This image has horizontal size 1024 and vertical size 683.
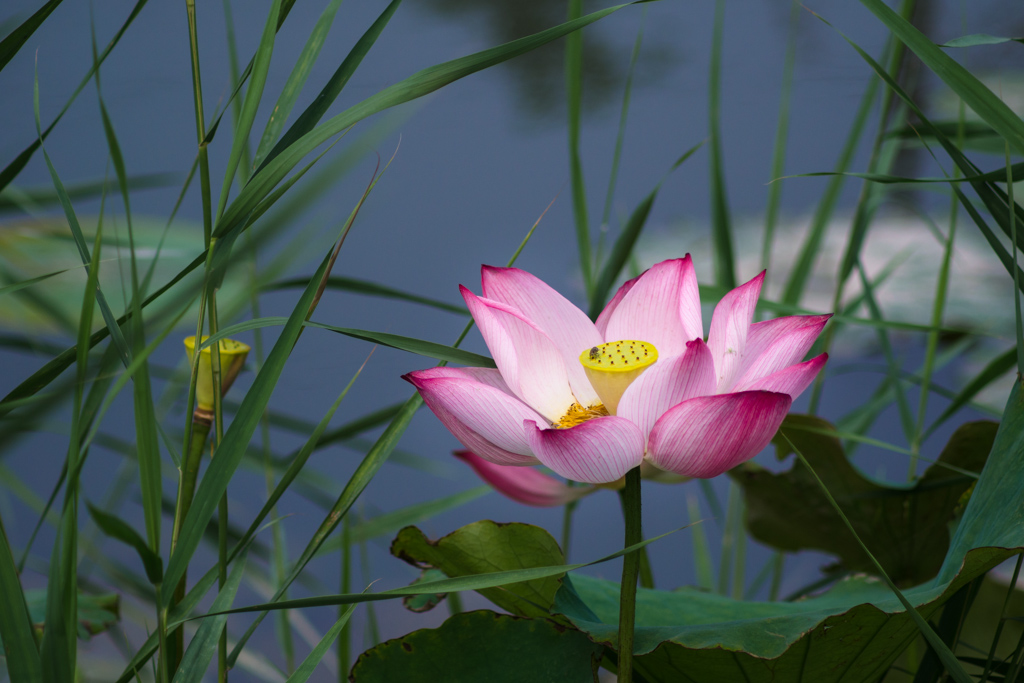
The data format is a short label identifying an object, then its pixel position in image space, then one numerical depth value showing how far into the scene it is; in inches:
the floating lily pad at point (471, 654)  104.7
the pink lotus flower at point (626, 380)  100.6
